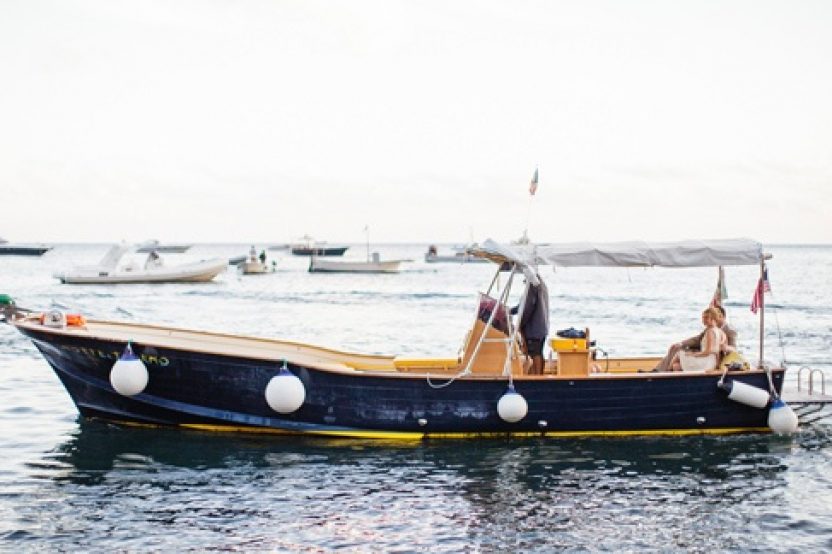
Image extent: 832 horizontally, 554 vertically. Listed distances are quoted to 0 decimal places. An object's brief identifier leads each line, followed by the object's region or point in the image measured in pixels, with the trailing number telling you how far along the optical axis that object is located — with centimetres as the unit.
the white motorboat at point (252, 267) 8506
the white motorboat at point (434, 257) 12125
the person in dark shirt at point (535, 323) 1385
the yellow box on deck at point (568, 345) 1345
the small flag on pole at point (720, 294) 1458
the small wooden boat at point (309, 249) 12838
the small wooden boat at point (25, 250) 13562
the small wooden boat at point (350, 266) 8878
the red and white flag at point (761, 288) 1397
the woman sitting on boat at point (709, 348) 1391
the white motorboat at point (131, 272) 6028
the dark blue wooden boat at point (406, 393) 1316
